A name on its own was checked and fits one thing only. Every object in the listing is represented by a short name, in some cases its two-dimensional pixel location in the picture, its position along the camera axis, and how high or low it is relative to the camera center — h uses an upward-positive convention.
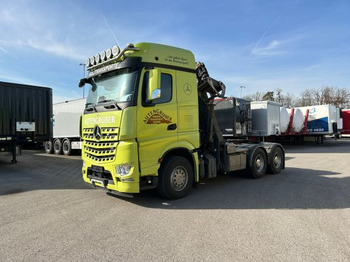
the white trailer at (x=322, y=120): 22.05 +0.92
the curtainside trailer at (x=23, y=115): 10.87 +0.92
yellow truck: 5.19 +0.25
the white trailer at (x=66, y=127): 16.10 +0.57
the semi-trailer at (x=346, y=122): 26.70 +0.82
